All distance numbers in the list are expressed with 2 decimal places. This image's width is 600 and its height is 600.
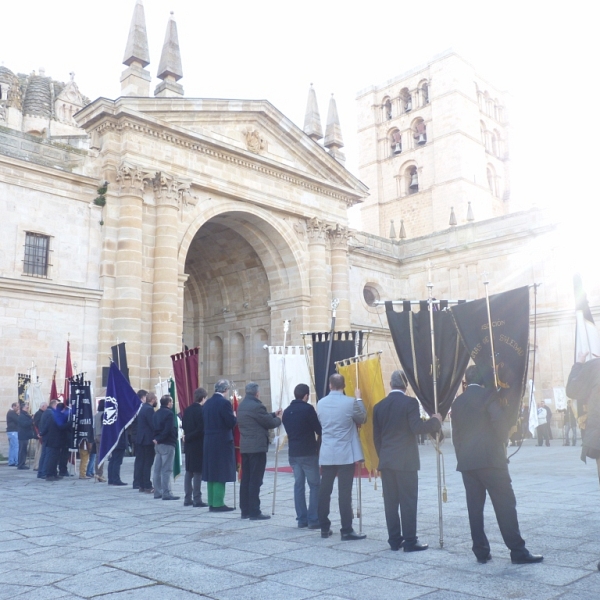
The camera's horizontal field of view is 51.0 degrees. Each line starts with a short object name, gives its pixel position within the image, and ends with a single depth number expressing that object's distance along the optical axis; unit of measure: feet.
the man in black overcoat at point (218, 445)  29.48
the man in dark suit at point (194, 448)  31.35
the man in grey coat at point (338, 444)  23.47
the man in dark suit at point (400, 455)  20.86
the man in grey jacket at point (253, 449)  27.50
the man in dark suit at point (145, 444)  37.09
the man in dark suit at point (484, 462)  18.43
